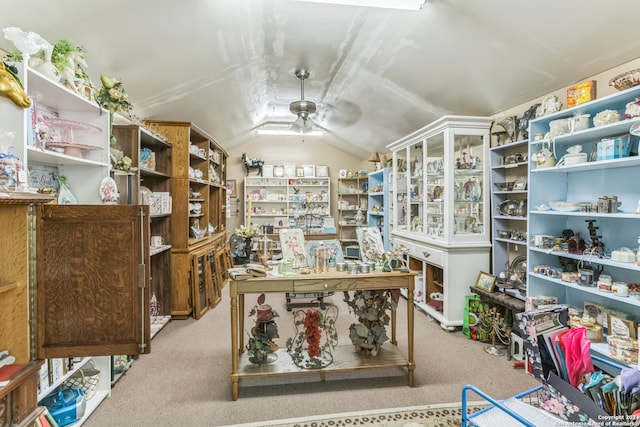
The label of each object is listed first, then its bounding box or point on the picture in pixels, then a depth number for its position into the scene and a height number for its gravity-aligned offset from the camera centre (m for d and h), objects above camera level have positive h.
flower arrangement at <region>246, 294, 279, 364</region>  2.34 -0.93
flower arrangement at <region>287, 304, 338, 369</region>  2.33 -0.97
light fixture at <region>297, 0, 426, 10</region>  2.24 +1.46
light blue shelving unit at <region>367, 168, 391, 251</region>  5.31 +0.14
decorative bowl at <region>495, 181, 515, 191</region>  3.10 +0.24
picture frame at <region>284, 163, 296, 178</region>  7.08 +0.90
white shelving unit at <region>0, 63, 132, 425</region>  1.75 +0.36
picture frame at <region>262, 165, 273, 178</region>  7.06 +0.88
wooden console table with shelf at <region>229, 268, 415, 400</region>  2.18 -0.56
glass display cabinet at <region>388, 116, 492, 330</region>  3.33 +0.02
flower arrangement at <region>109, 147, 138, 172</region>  2.45 +0.39
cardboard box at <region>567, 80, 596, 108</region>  2.22 +0.83
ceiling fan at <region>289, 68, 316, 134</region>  4.09 +1.29
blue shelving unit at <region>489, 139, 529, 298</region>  3.00 -0.04
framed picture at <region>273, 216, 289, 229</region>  6.99 -0.25
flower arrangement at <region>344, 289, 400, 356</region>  2.46 -0.85
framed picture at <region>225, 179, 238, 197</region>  7.05 +0.52
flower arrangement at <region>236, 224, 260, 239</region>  4.22 -0.29
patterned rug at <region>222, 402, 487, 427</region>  1.92 -1.28
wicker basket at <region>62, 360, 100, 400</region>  2.10 -1.12
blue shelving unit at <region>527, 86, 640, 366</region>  2.06 +0.09
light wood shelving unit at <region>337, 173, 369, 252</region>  7.04 +0.14
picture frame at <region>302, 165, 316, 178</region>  7.13 +0.88
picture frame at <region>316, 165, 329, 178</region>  7.18 +0.88
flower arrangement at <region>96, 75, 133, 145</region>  2.07 +0.76
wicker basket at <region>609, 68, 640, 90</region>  1.91 +0.79
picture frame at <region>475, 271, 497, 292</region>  3.06 -0.71
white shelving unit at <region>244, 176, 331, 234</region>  7.07 +0.25
